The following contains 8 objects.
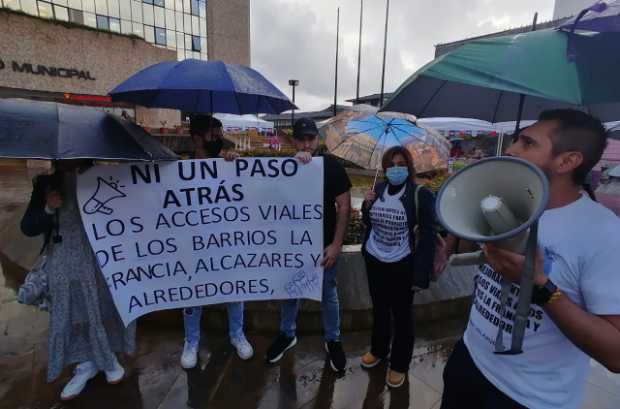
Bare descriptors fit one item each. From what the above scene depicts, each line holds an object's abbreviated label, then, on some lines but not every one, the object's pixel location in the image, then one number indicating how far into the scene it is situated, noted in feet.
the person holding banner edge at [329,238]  8.24
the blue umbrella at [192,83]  8.13
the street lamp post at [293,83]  83.10
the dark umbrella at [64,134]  5.75
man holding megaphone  3.26
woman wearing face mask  7.58
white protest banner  7.97
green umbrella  4.13
